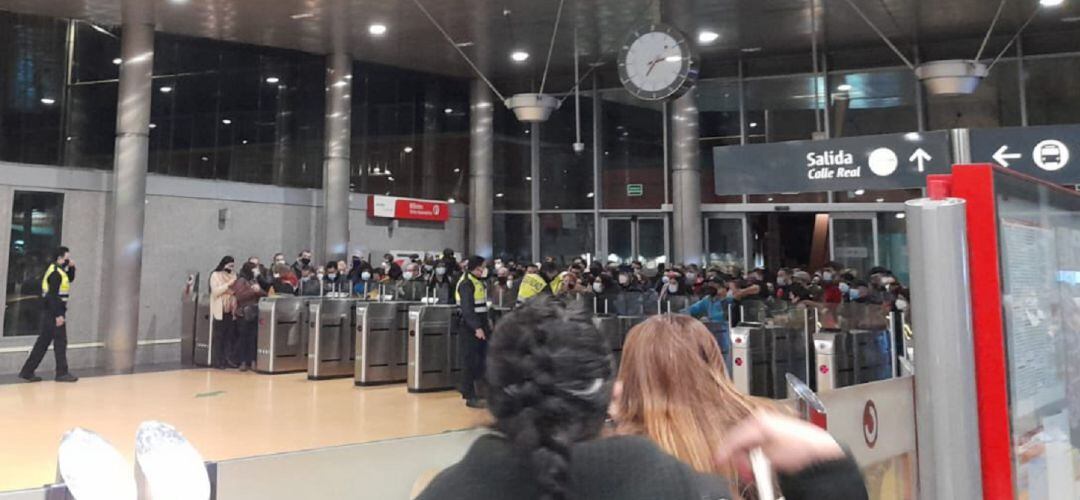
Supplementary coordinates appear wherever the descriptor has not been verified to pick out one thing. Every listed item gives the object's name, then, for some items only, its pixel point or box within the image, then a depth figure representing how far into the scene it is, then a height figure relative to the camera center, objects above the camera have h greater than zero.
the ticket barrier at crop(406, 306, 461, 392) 8.74 -0.75
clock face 8.33 +2.74
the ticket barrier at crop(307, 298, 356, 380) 9.74 -0.67
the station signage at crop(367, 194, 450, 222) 14.28 +1.73
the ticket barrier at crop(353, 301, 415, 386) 9.24 -0.71
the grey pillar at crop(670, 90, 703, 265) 14.07 +2.21
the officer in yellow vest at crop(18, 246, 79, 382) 8.79 -0.25
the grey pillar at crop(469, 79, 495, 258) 15.25 +2.67
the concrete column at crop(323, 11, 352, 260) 13.23 +2.57
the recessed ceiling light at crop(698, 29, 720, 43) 11.91 +4.34
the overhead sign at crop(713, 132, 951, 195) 5.36 +1.02
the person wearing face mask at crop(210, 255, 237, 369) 10.32 -0.28
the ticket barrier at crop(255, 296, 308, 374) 10.17 -0.66
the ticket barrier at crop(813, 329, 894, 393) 7.35 -0.75
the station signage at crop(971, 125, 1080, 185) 4.81 +0.94
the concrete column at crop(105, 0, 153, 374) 10.59 +1.55
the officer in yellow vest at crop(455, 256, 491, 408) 7.92 -0.36
